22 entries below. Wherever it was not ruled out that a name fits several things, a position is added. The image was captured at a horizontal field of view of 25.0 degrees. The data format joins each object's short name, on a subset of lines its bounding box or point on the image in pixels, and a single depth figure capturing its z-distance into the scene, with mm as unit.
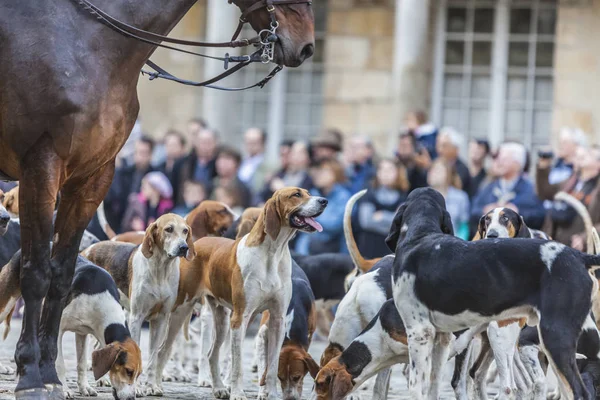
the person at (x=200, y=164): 16484
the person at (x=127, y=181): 16672
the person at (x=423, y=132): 16359
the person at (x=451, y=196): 14562
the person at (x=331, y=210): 14852
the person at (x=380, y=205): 14586
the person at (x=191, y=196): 15461
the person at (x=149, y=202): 16016
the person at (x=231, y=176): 15477
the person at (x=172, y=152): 16750
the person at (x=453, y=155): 15290
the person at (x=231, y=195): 15164
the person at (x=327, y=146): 16172
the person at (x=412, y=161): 15156
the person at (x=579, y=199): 13523
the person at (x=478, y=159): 15516
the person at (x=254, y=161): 16922
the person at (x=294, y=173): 15812
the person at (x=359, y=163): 15680
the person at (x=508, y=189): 13992
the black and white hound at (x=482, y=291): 7586
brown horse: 7605
